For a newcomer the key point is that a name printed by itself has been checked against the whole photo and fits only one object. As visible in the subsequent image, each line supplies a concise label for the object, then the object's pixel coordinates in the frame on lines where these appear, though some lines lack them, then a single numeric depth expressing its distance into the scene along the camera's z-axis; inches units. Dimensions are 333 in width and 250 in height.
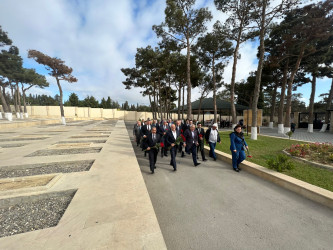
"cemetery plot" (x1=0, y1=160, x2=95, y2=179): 148.9
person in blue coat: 180.5
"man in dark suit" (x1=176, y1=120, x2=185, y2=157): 277.1
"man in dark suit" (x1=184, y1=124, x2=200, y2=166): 203.7
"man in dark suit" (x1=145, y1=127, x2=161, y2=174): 179.9
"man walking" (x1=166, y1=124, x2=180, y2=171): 183.0
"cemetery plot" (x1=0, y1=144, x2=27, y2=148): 274.5
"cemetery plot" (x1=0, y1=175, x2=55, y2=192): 118.8
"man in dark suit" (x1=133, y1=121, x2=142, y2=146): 335.6
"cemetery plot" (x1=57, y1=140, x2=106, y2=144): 328.5
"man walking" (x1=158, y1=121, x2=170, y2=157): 263.4
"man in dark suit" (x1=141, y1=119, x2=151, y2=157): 268.8
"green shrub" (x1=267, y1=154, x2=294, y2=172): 157.6
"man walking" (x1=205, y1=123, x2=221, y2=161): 233.6
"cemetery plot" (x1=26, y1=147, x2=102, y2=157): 217.8
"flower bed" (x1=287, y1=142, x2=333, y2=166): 189.9
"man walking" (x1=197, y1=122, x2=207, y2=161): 235.3
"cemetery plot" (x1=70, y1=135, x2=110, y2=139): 382.9
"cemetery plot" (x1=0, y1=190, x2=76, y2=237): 81.1
